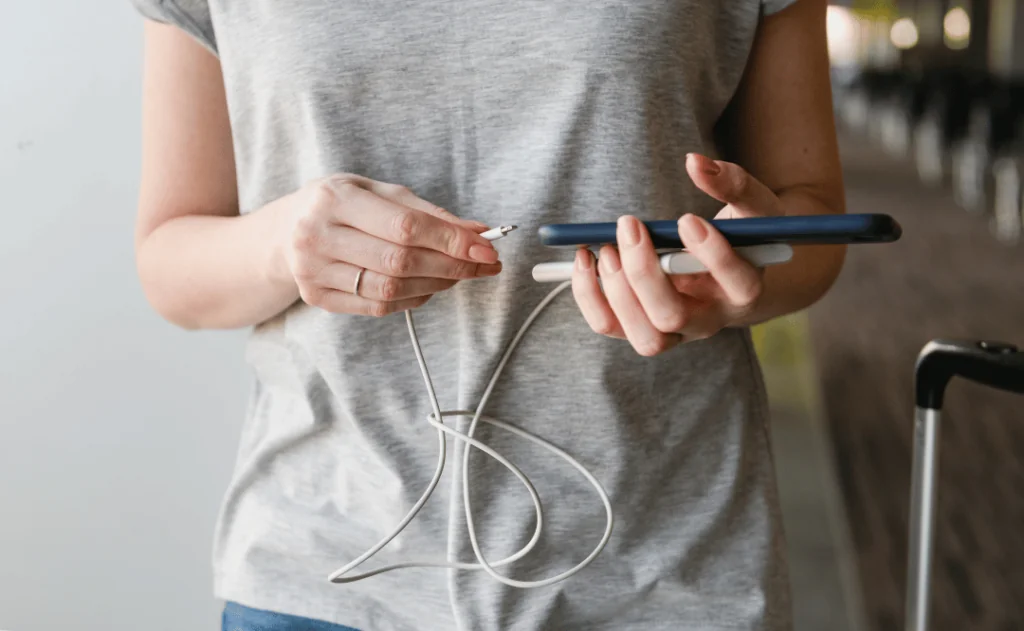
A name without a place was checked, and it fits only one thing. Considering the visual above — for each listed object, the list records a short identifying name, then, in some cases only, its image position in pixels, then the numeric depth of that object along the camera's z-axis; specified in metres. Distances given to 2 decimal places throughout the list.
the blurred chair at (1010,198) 6.70
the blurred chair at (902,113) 10.29
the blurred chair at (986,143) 7.19
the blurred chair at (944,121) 8.49
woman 0.68
